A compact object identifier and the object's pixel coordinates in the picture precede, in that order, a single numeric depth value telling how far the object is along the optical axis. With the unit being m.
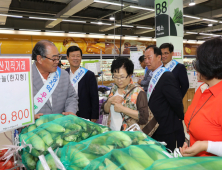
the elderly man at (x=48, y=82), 1.93
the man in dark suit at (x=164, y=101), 2.36
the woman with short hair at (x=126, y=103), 1.85
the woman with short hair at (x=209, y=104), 1.09
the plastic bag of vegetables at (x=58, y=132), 1.02
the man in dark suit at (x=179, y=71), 3.79
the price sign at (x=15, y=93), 1.11
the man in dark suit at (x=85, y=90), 3.19
